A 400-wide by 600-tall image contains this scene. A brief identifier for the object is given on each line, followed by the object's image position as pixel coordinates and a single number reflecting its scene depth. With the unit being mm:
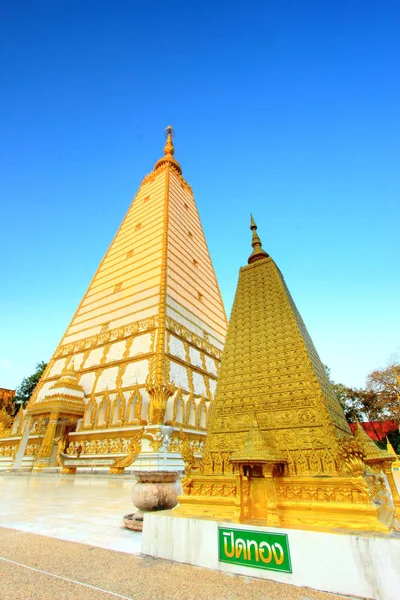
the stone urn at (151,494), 3527
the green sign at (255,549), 2156
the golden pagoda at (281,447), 2559
